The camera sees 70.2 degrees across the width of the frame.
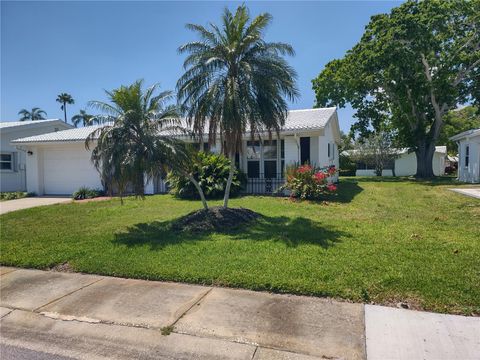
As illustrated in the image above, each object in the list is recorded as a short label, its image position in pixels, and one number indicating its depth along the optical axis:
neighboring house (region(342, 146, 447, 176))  38.31
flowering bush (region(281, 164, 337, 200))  12.70
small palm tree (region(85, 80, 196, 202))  8.03
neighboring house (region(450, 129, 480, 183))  19.73
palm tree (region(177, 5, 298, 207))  8.34
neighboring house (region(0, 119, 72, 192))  20.55
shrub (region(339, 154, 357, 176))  37.78
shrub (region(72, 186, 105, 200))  15.80
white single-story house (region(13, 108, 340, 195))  15.11
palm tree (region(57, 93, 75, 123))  56.88
